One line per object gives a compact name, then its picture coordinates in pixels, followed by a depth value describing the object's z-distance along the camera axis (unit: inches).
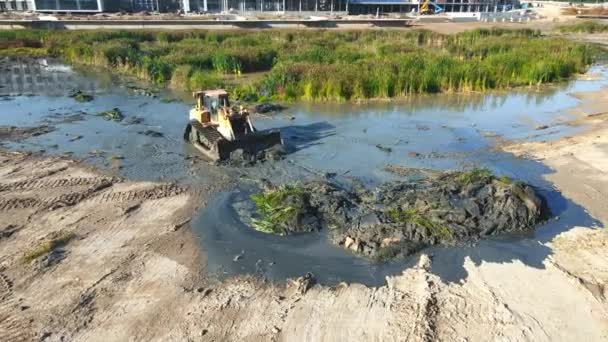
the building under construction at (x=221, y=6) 2822.3
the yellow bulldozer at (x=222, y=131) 571.2
